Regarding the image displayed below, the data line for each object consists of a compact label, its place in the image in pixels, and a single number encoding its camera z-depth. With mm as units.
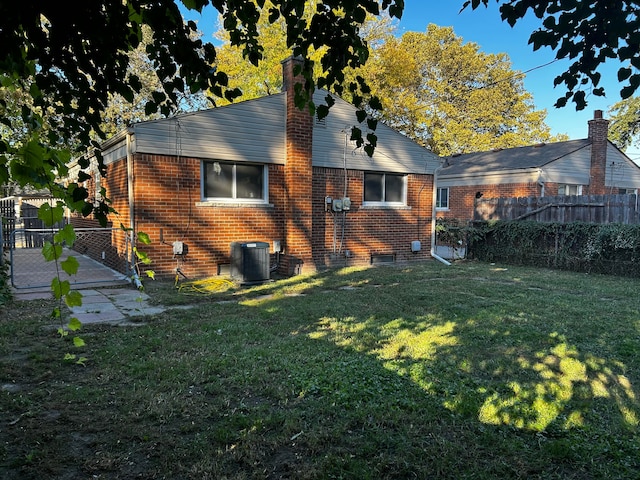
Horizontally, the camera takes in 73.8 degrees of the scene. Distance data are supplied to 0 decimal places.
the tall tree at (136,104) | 24141
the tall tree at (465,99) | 30266
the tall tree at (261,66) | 22406
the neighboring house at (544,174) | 19047
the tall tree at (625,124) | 29652
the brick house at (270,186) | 9117
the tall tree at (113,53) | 1843
